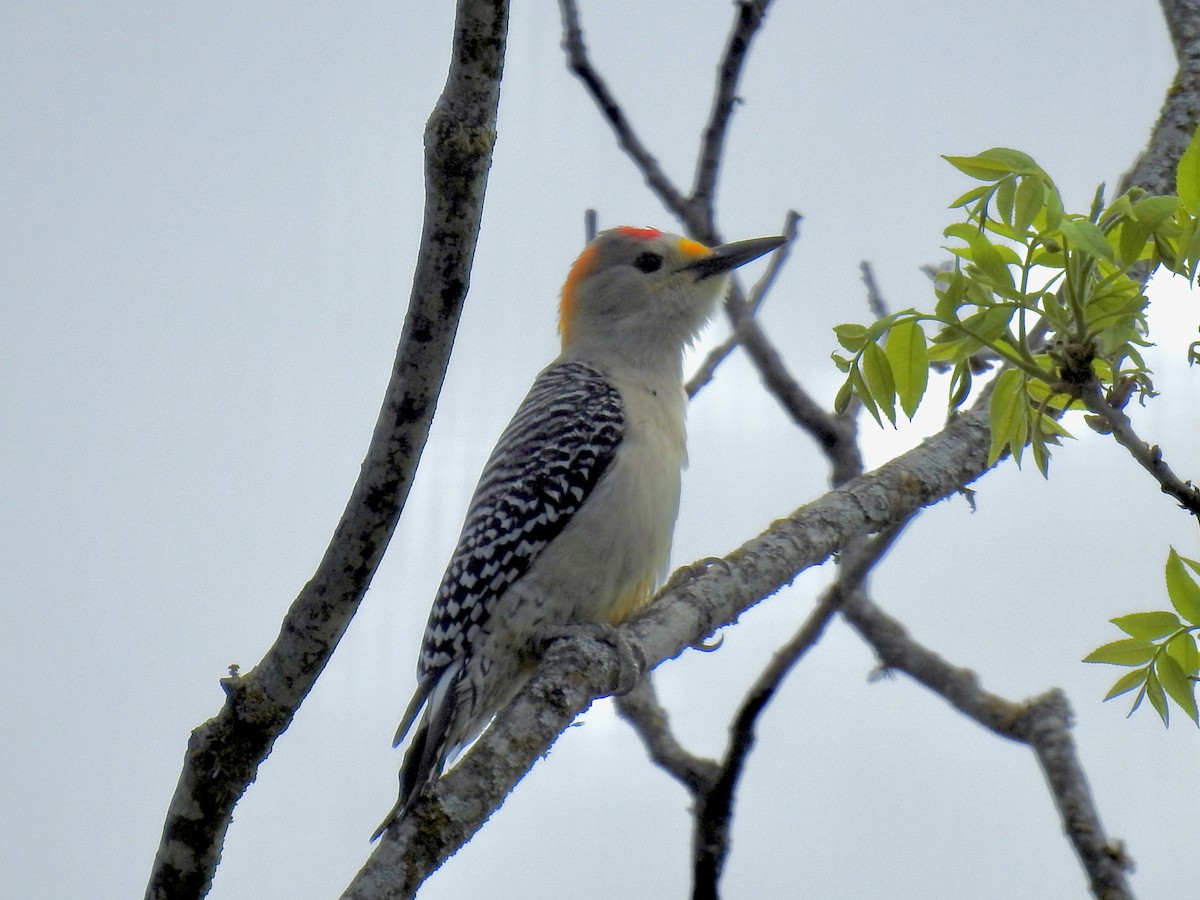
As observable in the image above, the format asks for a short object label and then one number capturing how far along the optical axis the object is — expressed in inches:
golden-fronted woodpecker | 425.7
